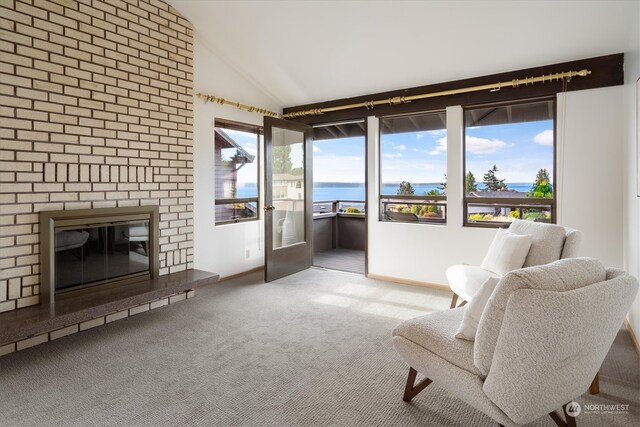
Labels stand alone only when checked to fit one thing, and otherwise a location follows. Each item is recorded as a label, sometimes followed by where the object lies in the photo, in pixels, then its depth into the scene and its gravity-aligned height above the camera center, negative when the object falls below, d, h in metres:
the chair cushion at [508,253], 2.93 -0.36
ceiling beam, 3.34 +1.26
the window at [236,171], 4.62 +0.50
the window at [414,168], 4.50 +0.52
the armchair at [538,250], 2.82 -0.32
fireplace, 2.83 -0.34
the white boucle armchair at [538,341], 1.35 -0.52
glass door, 4.59 +0.15
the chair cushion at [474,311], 1.66 -0.48
